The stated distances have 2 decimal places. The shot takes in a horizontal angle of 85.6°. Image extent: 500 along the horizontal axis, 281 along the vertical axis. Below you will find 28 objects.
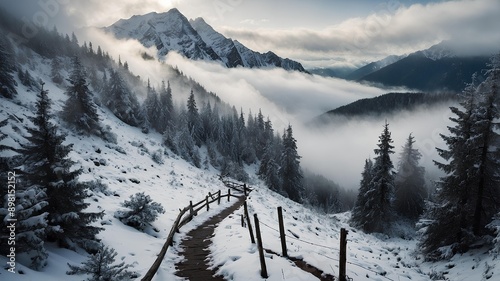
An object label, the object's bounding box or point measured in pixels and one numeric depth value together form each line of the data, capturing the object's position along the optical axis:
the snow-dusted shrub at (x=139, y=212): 13.69
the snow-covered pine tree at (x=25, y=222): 6.75
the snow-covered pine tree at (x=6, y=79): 32.72
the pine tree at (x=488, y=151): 15.94
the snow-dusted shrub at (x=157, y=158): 36.25
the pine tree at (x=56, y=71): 62.47
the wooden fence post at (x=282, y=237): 10.02
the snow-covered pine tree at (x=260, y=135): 110.38
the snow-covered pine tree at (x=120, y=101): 64.88
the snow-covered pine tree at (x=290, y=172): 52.53
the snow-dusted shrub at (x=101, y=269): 6.35
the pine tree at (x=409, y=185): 35.47
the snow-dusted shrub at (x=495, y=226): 11.29
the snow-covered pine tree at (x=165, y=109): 77.59
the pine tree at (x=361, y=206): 34.38
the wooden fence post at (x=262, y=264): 8.64
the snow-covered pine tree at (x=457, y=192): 16.75
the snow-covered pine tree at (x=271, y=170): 56.44
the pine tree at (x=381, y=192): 32.03
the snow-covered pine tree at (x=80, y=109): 33.59
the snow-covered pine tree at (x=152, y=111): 76.19
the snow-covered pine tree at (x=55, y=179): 8.52
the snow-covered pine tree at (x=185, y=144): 65.50
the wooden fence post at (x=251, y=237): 11.68
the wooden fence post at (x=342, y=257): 7.74
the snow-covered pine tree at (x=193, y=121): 87.69
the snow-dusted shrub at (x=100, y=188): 16.12
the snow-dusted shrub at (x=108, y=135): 34.97
